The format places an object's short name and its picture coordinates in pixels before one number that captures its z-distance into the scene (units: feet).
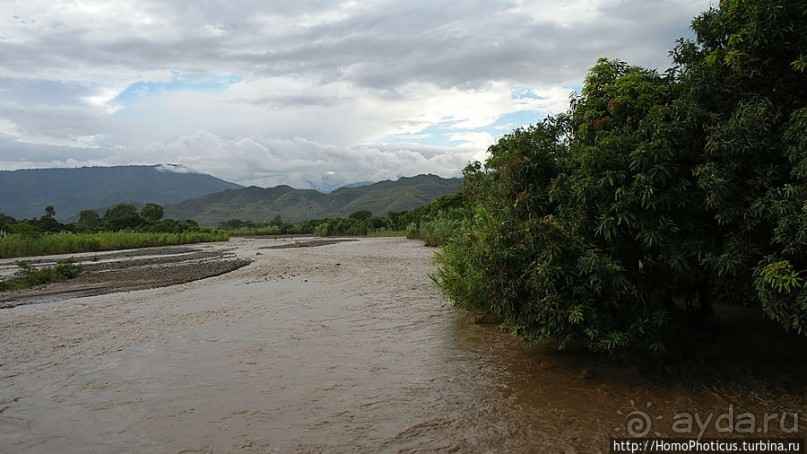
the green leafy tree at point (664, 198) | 18.78
